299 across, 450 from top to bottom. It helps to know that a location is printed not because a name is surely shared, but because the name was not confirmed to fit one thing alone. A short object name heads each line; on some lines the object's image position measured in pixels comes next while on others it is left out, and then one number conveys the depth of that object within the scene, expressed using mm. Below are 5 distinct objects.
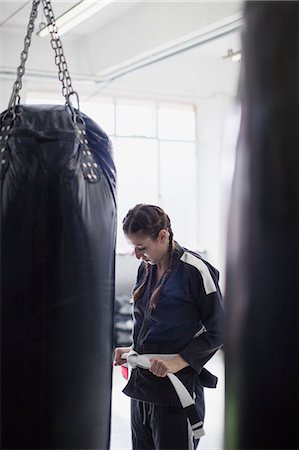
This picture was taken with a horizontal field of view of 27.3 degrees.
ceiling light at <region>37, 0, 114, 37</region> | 4918
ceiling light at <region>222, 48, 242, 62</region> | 6684
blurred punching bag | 948
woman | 2312
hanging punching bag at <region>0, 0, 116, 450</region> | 1509
